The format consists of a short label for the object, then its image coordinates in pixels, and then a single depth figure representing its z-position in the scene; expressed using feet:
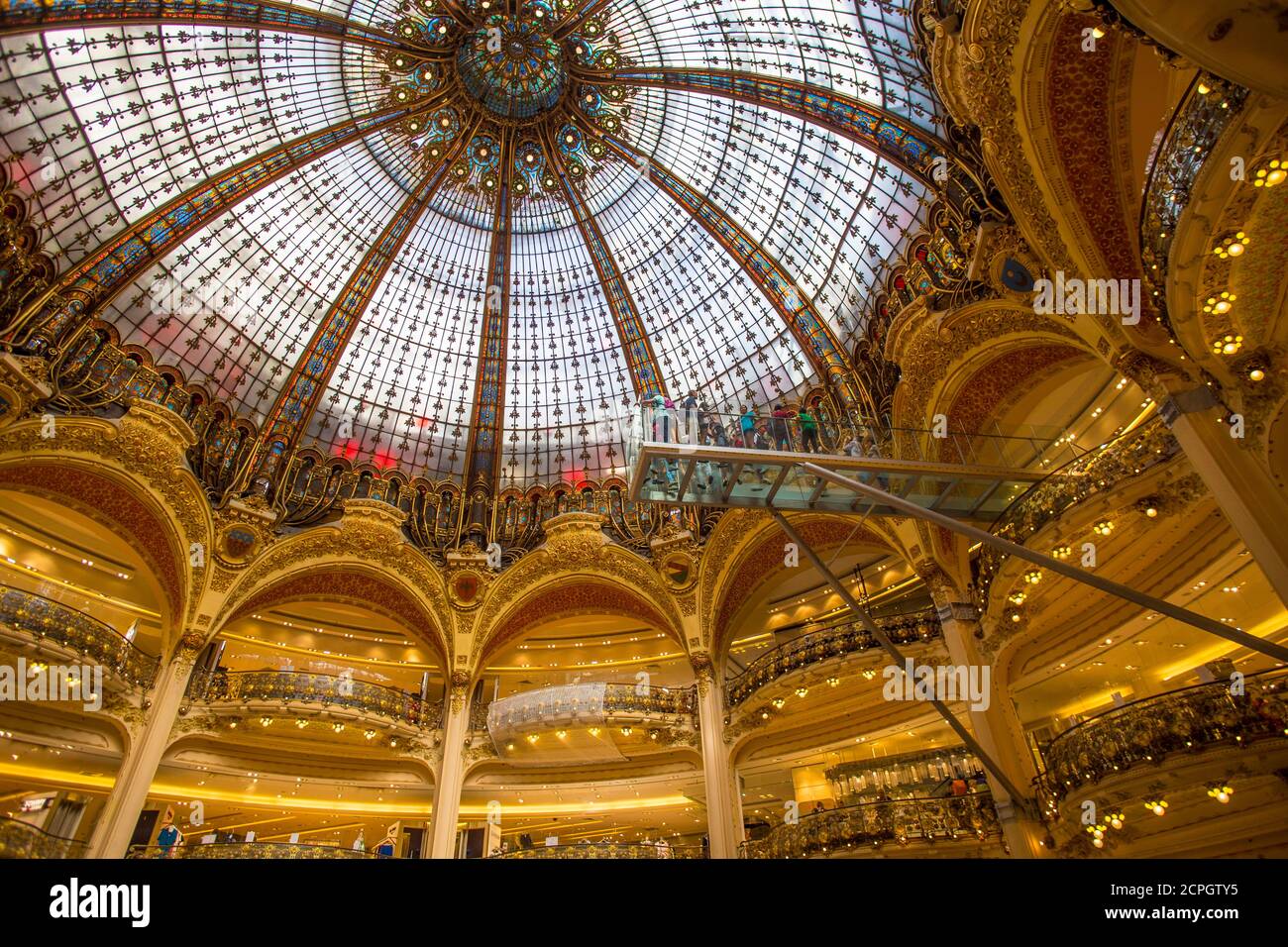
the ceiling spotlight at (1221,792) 34.94
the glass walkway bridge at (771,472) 41.65
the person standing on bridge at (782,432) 43.68
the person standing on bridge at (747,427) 43.45
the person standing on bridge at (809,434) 46.05
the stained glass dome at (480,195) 57.41
